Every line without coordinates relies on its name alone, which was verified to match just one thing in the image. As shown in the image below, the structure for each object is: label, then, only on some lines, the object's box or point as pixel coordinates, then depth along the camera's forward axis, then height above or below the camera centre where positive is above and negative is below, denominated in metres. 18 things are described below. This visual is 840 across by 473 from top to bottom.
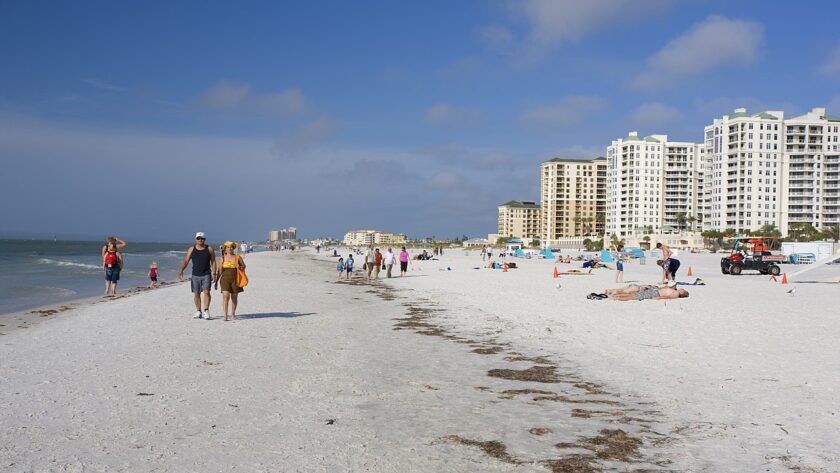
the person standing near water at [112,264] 18.36 -0.82
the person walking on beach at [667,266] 19.48 -0.77
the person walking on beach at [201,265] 12.51 -0.55
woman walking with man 12.73 -0.62
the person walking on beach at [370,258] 30.08 -0.94
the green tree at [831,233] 112.62 +1.95
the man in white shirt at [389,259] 30.61 -0.98
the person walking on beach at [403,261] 32.00 -1.12
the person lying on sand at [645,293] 16.98 -1.45
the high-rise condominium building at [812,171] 122.69 +14.81
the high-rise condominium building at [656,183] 144.25 +14.36
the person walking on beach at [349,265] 32.47 -1.37
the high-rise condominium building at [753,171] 122.50 +14.77
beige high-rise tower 181.75 +14.72
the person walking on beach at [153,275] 25.86 -1.58
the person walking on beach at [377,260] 30.06 -1.00
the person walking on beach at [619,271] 25.35 -1.26
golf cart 32.31 -1.08
